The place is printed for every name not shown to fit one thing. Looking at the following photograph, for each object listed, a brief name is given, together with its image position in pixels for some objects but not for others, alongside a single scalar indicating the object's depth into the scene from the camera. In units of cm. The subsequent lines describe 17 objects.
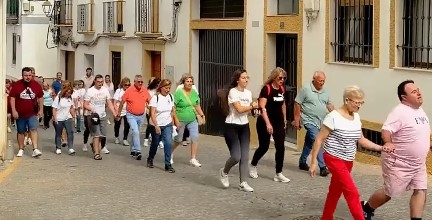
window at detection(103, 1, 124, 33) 2408
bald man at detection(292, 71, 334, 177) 1112
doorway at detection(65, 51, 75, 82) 3122
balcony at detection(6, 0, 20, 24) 3522
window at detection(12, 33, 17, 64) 3616
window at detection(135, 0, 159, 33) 2114
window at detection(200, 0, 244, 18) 1719
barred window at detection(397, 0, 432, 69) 1127
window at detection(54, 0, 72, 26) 2973
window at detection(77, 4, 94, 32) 2688
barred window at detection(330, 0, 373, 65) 1260
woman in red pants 742
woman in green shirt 1255
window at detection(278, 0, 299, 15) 1492
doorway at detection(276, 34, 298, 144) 1505
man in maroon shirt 1327
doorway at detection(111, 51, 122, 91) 2500
